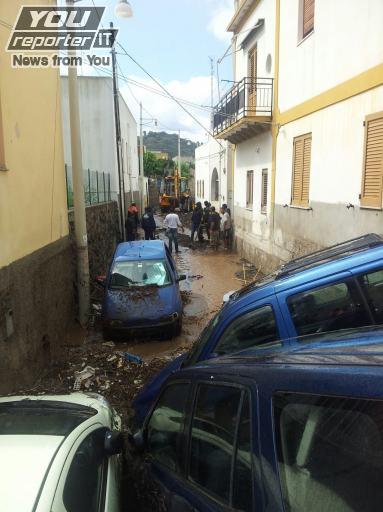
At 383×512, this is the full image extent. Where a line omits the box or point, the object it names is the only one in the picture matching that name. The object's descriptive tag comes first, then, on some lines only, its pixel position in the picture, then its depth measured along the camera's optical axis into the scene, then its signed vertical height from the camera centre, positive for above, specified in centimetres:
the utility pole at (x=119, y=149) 1612 +123
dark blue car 119 -82
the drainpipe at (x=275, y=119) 1169 +171
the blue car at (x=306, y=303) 296 -88
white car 191 -142
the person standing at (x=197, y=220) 2089 -189
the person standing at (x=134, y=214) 1832 -139
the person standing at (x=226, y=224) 1873 -184
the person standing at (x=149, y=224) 1792 -176
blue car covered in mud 801 -218
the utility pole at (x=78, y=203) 889 -44
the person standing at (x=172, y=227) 1700 -181
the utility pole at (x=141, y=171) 3114 +77
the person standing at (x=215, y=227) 1919 -202
